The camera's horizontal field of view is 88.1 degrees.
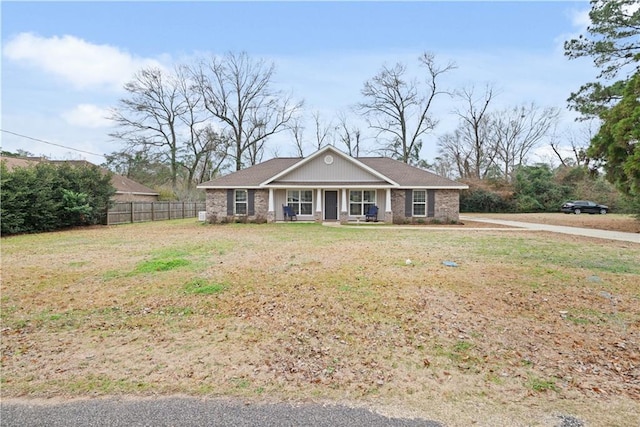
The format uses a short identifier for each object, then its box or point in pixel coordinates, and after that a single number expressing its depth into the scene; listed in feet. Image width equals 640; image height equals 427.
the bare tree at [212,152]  109.81
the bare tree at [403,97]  110.87
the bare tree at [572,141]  115.62
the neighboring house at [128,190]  82.91
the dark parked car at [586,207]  92.68
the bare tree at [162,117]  101.81
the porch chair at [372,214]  61.93
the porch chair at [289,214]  63.10
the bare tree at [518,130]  122.72
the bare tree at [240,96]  107.34
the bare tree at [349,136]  126.00
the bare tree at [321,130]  124.36
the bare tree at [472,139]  120.16
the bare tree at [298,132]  118.34
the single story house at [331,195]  62.64
